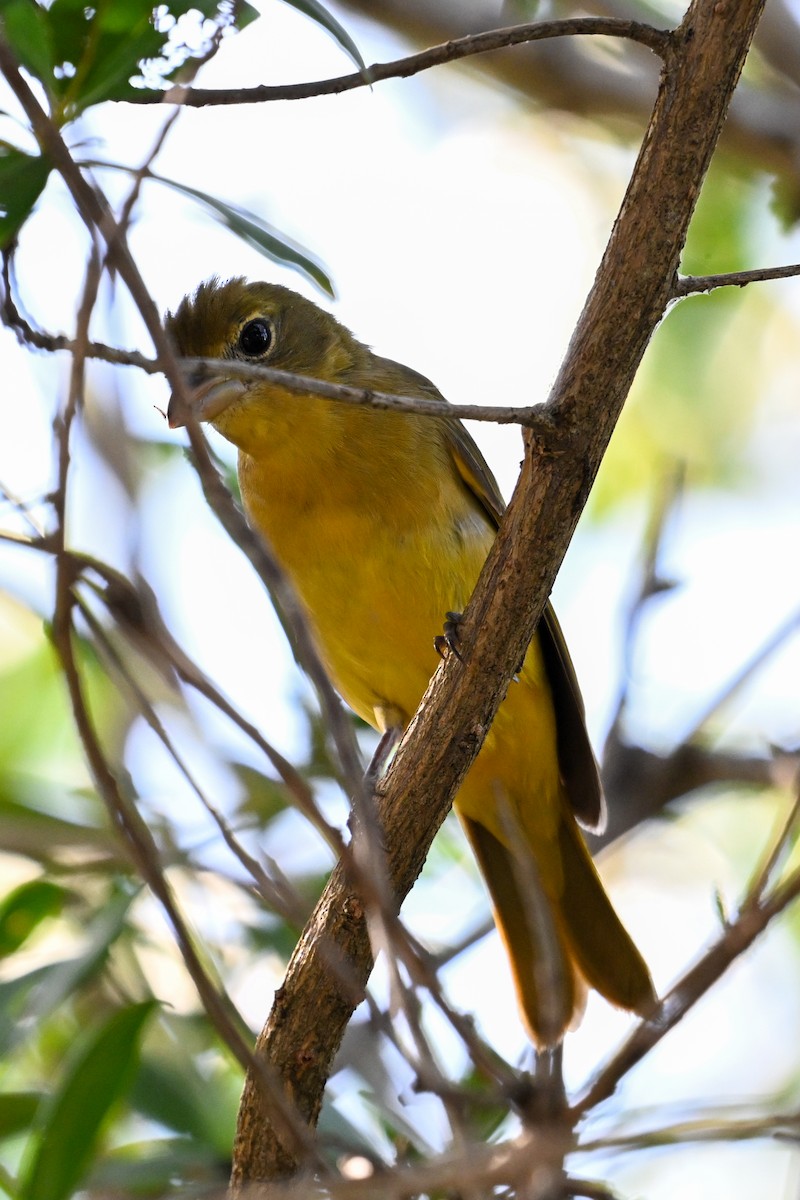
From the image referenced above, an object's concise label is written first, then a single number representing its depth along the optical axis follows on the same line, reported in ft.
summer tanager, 24.34
